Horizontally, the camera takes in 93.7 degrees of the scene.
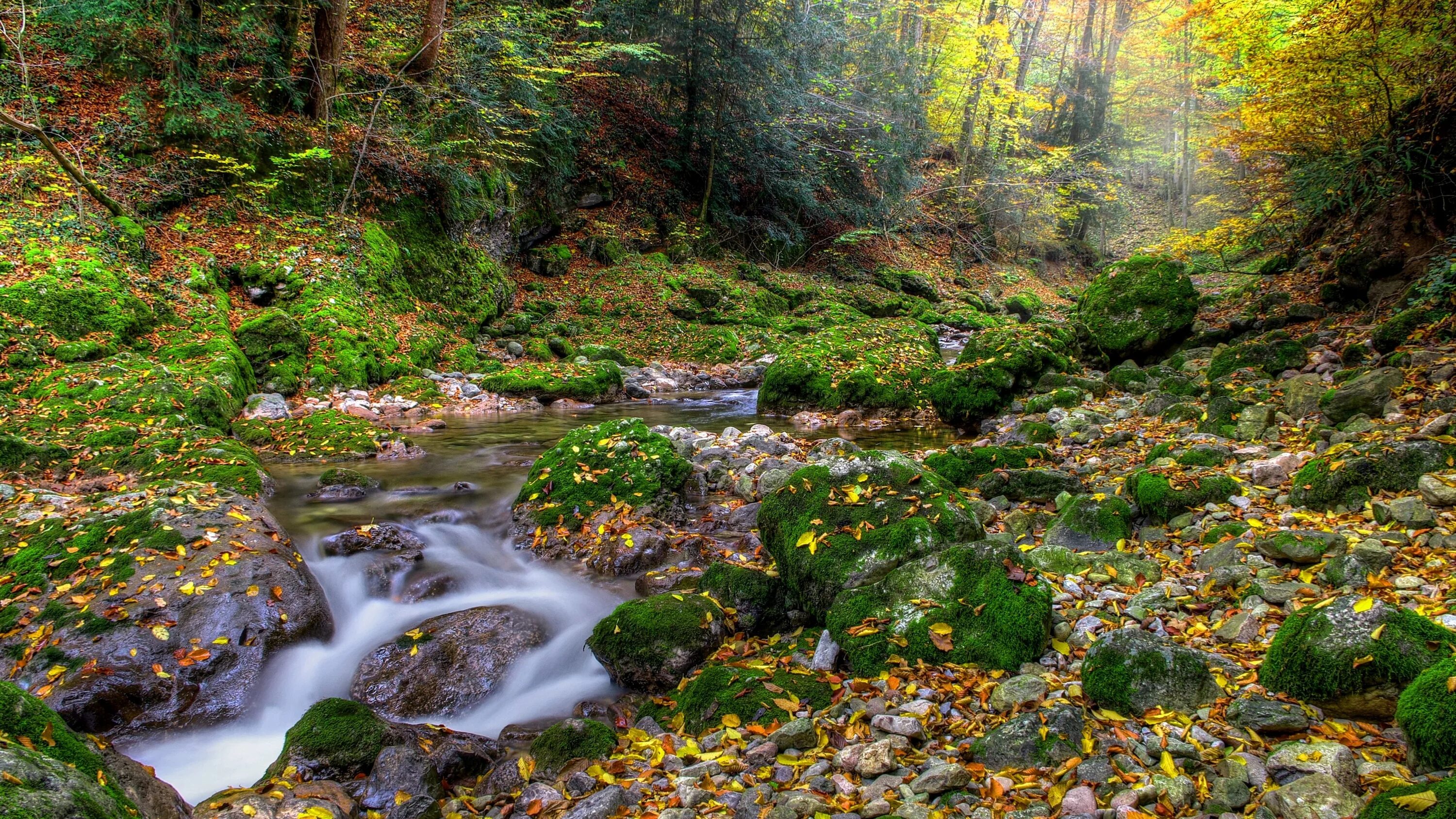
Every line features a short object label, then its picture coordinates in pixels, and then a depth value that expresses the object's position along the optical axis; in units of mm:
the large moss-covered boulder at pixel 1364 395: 5195
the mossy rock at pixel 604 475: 6285
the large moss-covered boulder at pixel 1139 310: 9969
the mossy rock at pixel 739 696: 3393
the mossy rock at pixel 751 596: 4430
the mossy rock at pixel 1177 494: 4641
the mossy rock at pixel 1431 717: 2119
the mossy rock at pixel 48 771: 1810
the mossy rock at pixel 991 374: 9852
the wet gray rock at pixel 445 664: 4219
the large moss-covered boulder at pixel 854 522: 4180
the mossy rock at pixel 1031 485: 5715
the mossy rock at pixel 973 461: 6328
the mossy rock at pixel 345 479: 7012
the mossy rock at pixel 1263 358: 7223
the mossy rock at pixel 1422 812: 1832
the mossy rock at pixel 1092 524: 4648
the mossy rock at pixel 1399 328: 6070
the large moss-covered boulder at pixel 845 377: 10844
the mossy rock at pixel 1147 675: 2822
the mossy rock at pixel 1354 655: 2473
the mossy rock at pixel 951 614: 3430
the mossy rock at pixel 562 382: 12023
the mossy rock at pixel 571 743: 3379
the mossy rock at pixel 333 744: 3250
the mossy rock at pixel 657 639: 4070
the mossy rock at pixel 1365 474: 3971
